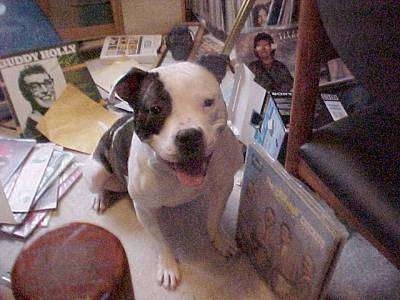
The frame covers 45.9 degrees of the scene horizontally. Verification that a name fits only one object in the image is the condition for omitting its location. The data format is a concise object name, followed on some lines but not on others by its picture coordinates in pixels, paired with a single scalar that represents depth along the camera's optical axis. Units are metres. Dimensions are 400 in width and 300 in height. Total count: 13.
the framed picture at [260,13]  1.67
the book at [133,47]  1.99
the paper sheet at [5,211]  1.33
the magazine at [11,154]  1.54
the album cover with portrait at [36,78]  1.67
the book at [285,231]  0.94
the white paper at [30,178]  1.47
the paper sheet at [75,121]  1.70
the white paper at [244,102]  1.51
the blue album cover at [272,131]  1.34
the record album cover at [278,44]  1.53
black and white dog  0.95
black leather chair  0.63
